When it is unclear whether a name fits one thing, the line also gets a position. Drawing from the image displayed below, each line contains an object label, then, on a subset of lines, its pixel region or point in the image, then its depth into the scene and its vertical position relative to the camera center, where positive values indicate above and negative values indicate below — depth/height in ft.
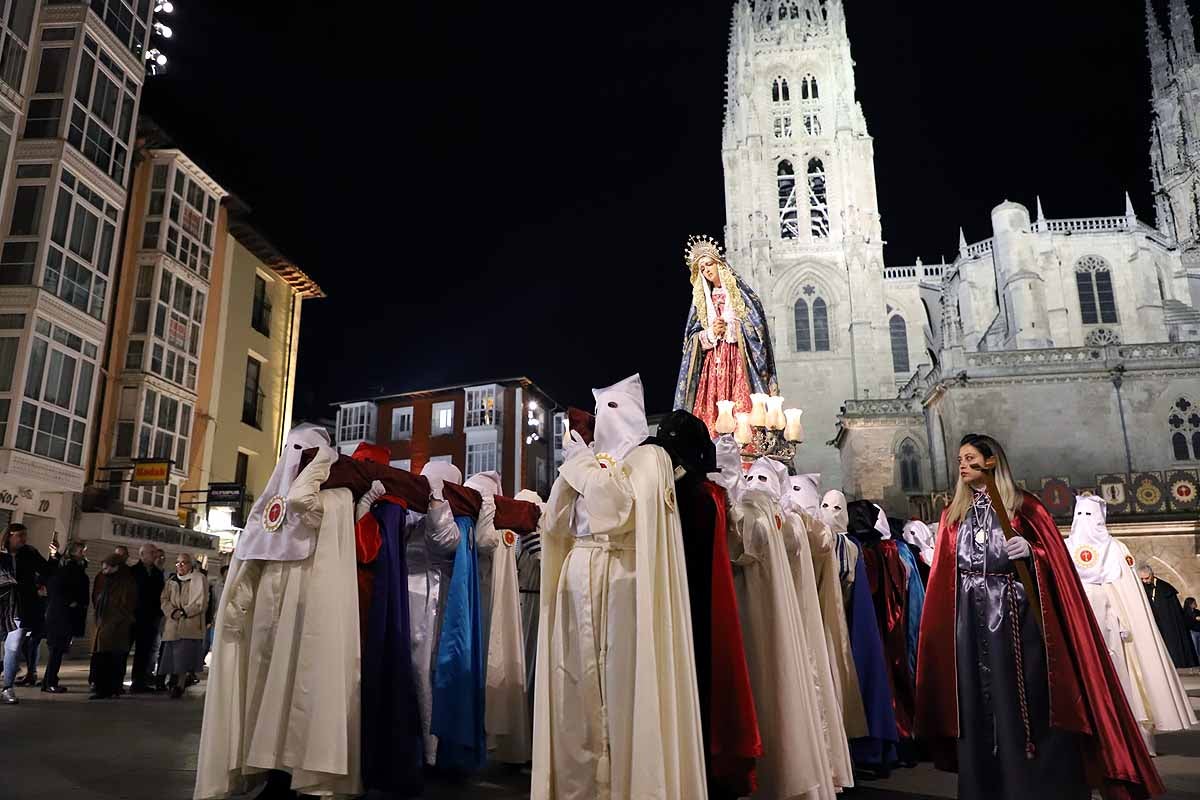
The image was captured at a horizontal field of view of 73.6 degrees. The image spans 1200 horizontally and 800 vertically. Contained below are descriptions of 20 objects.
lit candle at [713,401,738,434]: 43.88 +9.32
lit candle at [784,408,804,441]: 46.60 +9.45
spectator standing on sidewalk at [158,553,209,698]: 33.76 -1.35
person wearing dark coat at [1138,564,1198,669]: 45.93 -1.43
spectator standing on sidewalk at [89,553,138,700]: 30.78 -1.19
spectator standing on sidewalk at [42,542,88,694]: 31.91 -0.49
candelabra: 43.65 +9.12
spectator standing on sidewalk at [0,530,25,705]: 26.83 -0.67
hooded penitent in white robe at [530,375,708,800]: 11.95 -0.80
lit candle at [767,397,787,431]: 43.60 +9.47
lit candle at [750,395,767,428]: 43.54 +9.52
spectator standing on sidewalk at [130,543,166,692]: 34.22 -0.75
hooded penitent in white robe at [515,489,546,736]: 21.09 +0.24
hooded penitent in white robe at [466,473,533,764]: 18.22 -1.08
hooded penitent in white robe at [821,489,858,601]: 20.12 +1.23
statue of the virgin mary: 48.24 +14.82
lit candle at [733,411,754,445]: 44.34 +8.83
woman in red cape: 12.44 -1.26
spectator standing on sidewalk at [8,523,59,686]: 28.32 +0.49
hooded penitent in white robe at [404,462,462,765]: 17.46 +0.37
